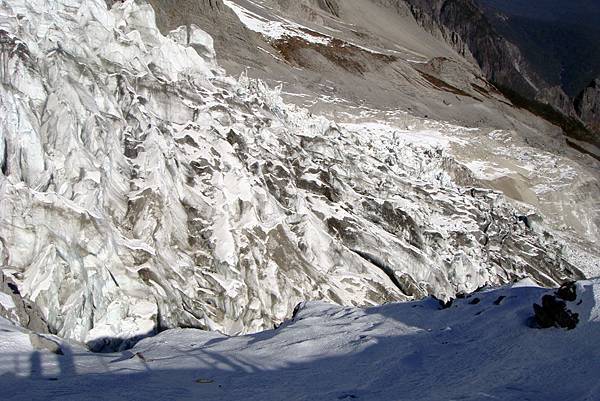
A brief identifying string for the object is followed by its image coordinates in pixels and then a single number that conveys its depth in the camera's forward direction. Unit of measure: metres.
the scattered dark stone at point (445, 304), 13.40
